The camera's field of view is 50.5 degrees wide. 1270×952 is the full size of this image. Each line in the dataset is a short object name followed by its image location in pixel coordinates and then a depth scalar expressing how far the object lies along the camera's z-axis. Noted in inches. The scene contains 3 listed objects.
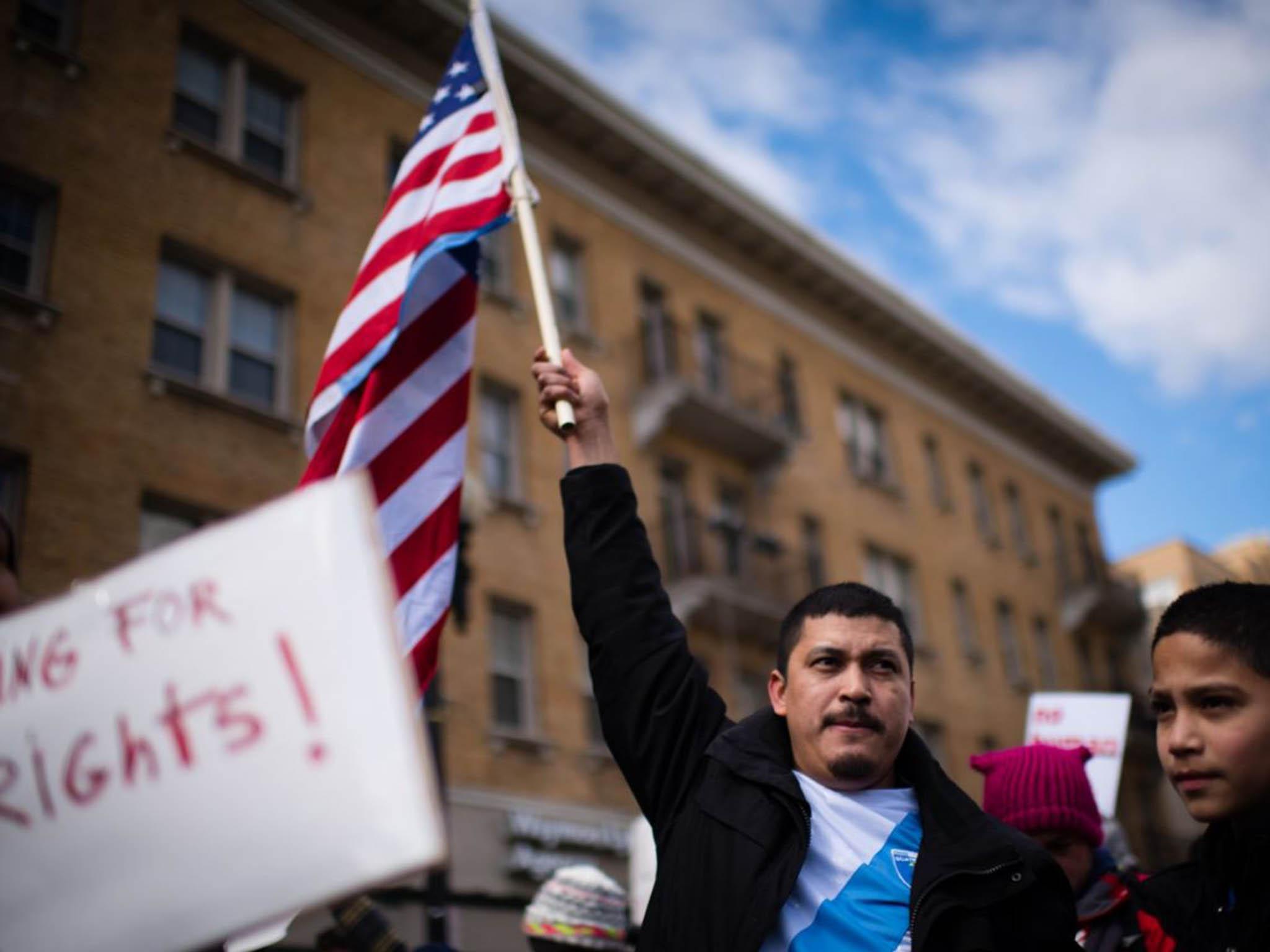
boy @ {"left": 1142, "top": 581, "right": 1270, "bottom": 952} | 105.8
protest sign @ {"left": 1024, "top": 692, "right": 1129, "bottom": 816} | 229.9
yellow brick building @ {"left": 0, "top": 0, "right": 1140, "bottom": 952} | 577.6
